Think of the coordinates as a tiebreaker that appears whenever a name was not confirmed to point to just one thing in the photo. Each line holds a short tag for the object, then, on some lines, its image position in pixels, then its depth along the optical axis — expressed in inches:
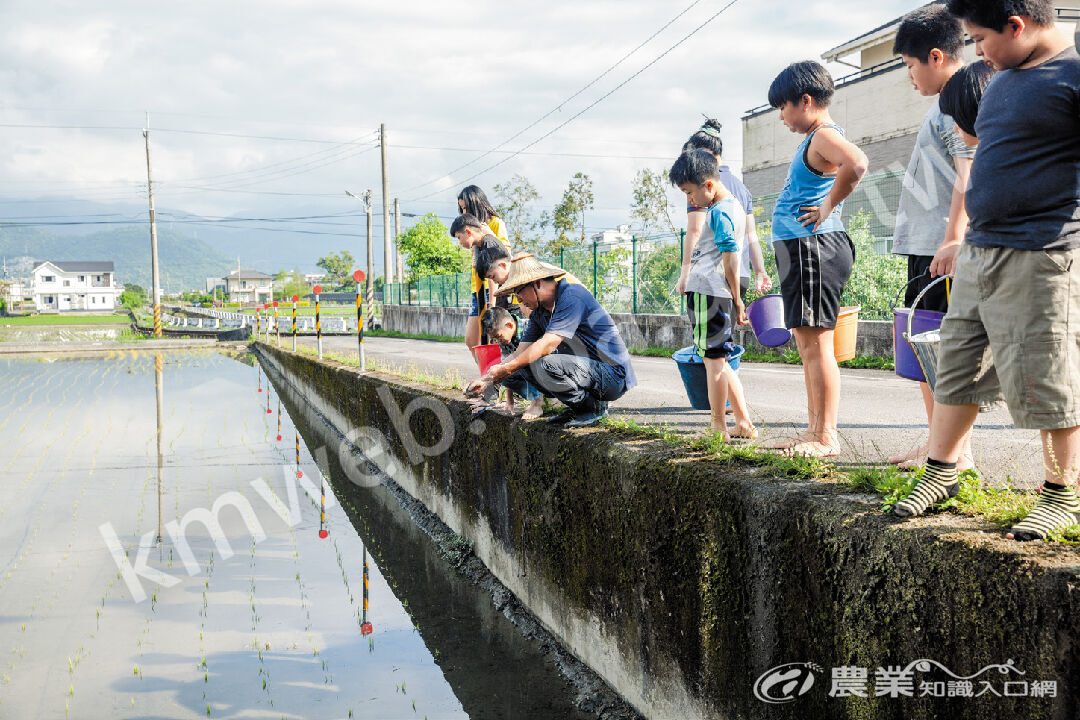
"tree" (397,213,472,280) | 1723.7
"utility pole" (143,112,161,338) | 1552.7
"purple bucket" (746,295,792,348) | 167.3
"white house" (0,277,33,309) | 4829.7
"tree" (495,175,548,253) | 1542.8
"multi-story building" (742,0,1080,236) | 949.8
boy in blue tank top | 140.9
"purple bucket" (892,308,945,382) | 119.6
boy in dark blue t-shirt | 81.1
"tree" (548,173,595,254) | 1433.3
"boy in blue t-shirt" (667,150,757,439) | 166.2
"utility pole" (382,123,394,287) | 1400.2
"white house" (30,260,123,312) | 5748.0
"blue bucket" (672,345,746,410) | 209.6
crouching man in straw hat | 167.6
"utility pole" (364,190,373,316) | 1254.2
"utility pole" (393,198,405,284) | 1699.1
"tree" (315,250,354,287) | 5191.9
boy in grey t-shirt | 121.4
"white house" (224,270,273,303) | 6264.8
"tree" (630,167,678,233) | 1048.8
